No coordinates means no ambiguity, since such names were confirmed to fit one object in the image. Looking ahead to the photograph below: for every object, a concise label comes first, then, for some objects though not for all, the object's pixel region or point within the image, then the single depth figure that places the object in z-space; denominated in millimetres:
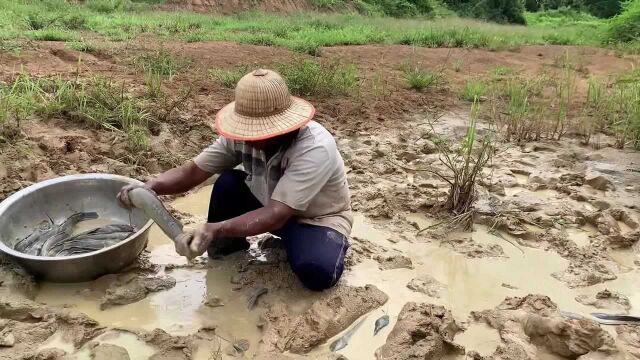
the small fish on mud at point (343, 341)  2711
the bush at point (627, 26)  11984
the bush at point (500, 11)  19062
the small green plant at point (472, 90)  6569
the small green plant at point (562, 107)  5469
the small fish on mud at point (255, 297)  2959
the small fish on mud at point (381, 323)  2832
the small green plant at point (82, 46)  6395
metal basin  2883
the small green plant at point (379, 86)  6398
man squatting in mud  2688
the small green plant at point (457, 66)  8078
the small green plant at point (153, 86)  5191
